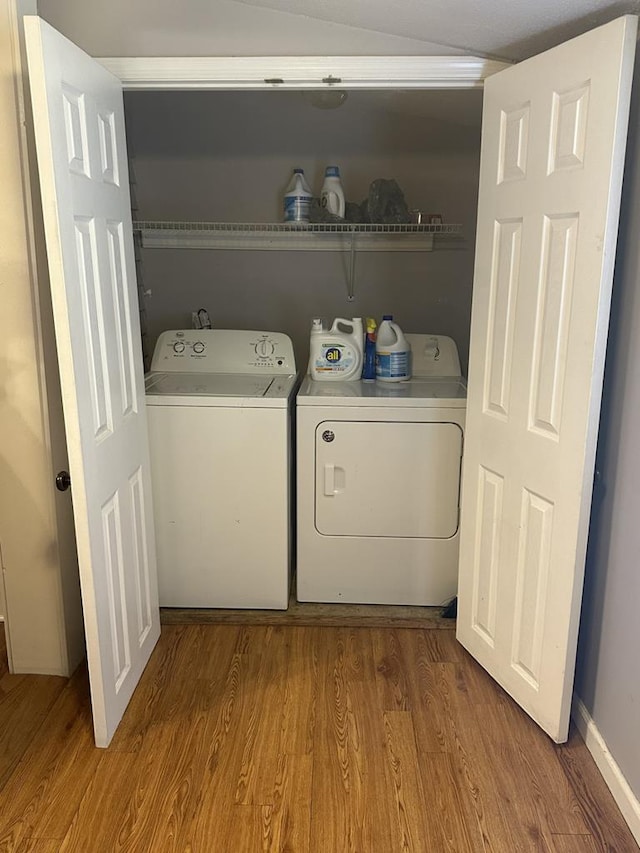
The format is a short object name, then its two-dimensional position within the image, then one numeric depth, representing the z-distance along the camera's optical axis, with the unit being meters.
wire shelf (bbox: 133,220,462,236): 3.13
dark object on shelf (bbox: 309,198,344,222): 3.12
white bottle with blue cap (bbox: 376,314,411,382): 2.74
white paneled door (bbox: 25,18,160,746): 1.57
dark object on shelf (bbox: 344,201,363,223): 3.18
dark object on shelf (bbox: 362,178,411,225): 3.14
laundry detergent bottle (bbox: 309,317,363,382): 2.75
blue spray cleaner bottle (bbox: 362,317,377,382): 2.81
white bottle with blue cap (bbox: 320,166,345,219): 3.12
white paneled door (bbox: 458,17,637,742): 1.61
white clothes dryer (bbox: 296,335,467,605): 2.46
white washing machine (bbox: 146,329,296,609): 2.44
